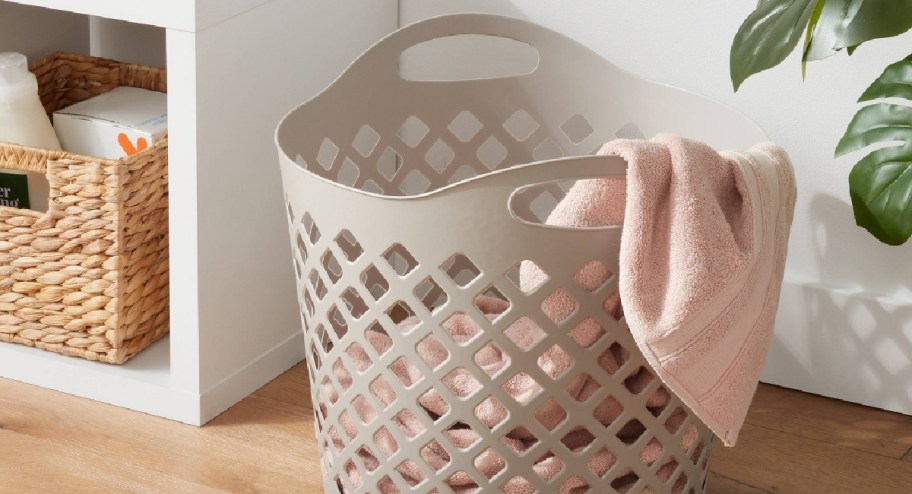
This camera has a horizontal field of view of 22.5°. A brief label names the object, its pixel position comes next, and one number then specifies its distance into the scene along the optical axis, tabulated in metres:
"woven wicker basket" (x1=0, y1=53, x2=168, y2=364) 2.23
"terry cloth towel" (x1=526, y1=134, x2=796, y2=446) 1.88
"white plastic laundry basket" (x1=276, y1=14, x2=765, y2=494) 1.92
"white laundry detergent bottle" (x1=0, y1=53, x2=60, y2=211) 2.26
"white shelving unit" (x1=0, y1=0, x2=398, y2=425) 2.17
